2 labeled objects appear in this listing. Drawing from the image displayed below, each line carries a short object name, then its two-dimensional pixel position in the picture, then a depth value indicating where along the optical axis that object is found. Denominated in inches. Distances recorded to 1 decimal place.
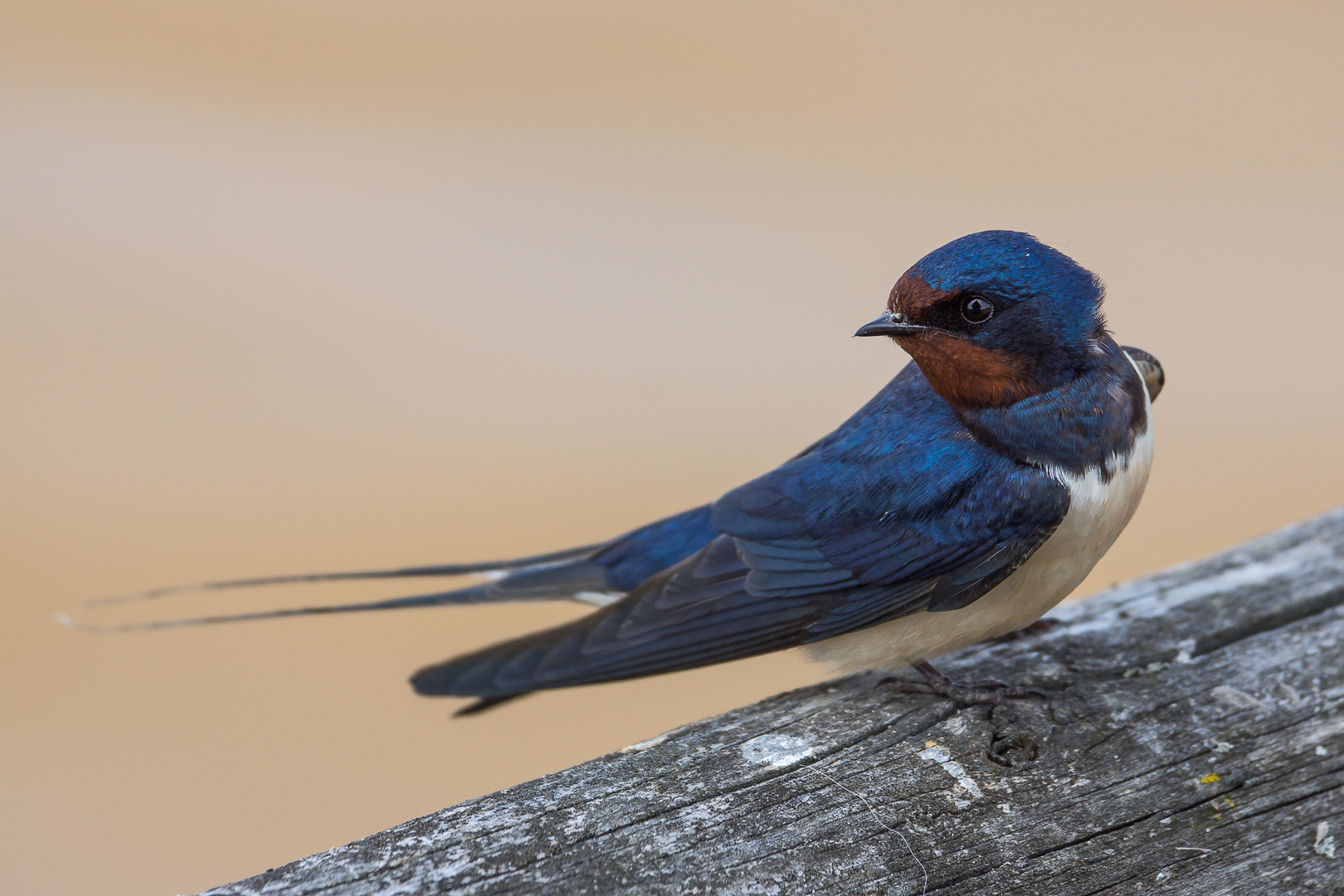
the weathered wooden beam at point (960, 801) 165.0
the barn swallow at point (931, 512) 167.0
